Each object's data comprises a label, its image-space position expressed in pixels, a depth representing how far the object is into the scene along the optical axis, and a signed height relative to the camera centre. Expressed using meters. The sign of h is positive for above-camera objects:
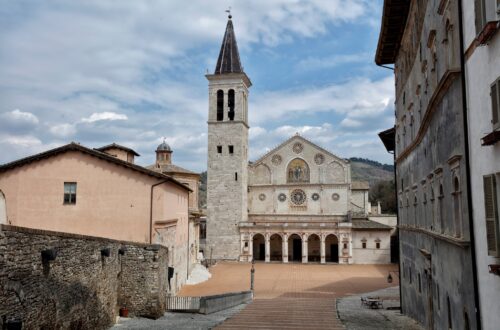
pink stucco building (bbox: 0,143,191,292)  24.23 +1.35
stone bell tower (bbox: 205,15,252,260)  59.22 +7.82
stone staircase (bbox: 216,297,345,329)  18.95 -4.41
